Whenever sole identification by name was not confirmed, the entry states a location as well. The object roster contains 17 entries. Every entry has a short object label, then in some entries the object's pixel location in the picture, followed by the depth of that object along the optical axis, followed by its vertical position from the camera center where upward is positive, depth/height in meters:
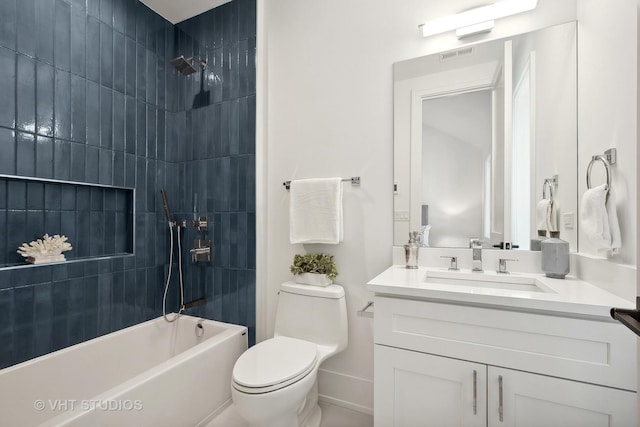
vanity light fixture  1.43 +0.99
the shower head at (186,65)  1.99 +1.01
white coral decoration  1.53 -0.19
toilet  1.22 -0.70
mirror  1.40 +0.38
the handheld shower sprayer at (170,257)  2.13 -0.33
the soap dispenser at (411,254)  1.58 -0.21
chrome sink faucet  1.49 -0.21
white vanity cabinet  0.91 -0.53
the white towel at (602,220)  1.05 -0.02
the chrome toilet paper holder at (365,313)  1.51 -0.51
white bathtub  1.25 -0.86
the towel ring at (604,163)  1.11 +0.20
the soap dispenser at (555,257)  1.29 -0.19
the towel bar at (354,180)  1.77 +0.20
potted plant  1.75 -0.34
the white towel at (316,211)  1.74 +0.02
